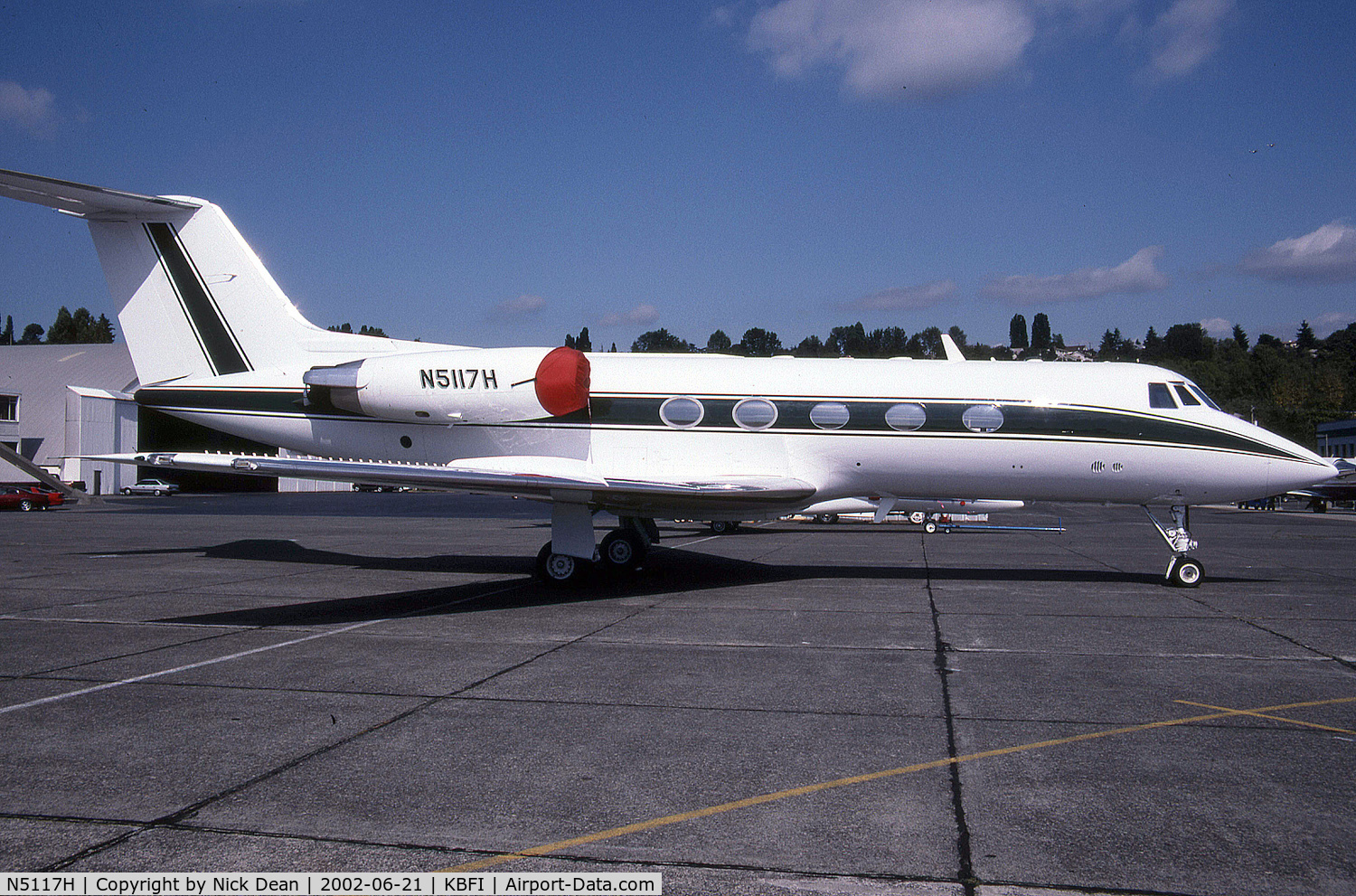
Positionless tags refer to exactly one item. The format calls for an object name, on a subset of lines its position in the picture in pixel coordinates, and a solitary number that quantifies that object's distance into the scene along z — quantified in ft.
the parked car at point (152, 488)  181.06
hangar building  169.17
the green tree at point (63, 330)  390.62
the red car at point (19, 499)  133.39
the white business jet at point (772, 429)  43.65
